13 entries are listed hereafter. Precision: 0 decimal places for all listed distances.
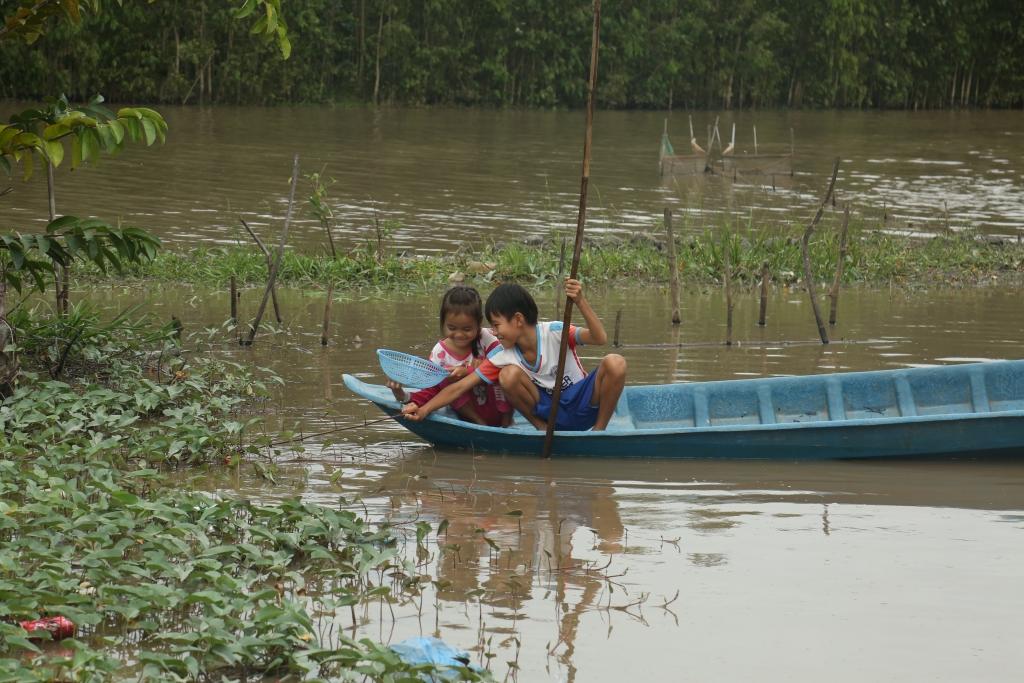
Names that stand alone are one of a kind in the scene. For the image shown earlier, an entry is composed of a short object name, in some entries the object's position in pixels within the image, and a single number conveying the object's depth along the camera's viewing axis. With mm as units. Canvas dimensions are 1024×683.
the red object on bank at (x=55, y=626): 6559
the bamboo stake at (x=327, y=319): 15234
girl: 11414
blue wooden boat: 11172
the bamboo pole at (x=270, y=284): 15039
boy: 11281
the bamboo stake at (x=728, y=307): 16250
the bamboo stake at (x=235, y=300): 15867
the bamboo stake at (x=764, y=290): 17094
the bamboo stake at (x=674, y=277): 17125
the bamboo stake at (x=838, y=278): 17484
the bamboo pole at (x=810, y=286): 16219
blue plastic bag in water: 6543
